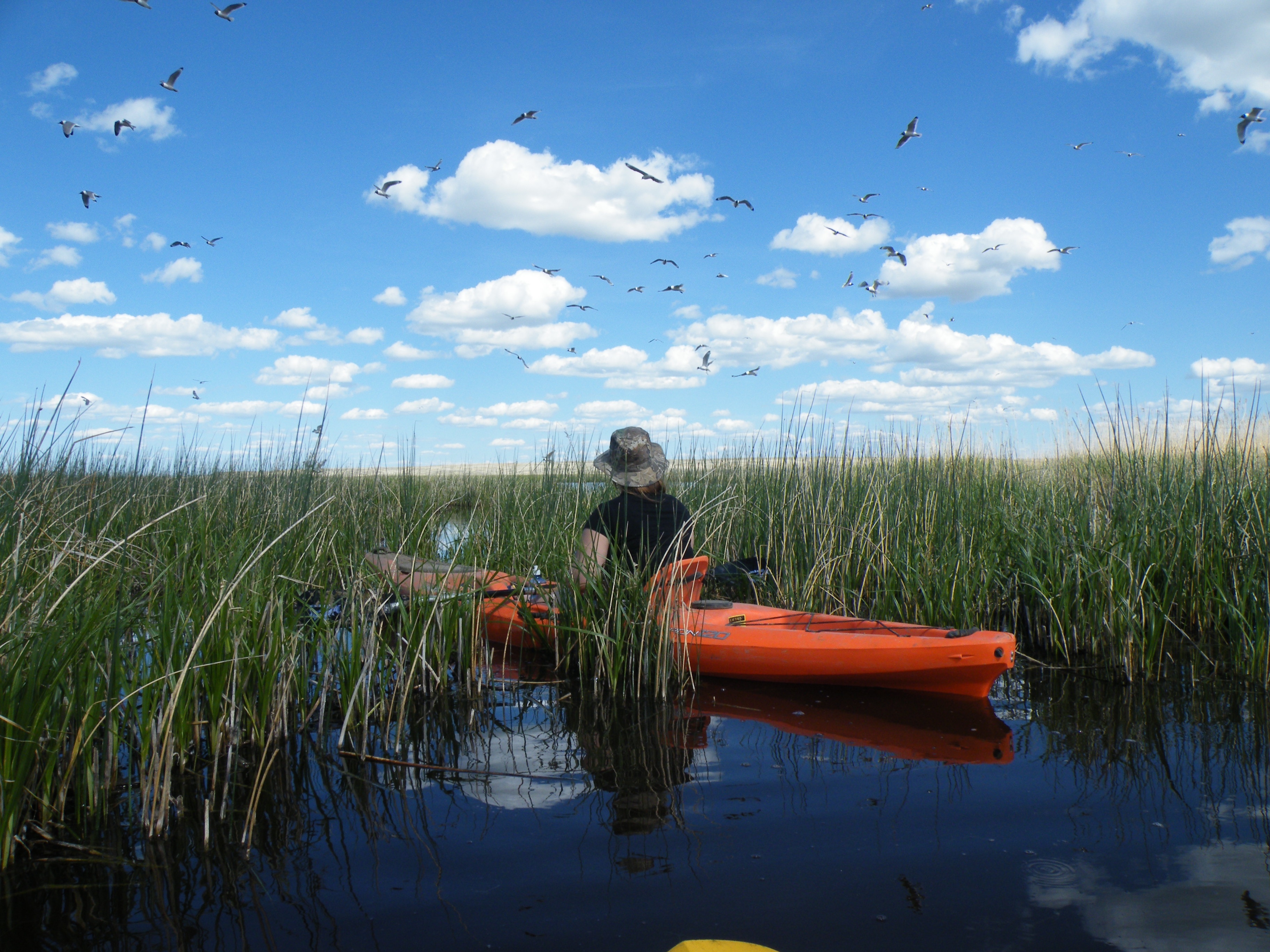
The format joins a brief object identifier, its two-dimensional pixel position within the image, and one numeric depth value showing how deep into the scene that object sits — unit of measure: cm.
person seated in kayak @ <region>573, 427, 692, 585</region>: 398
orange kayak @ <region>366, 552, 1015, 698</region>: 330
